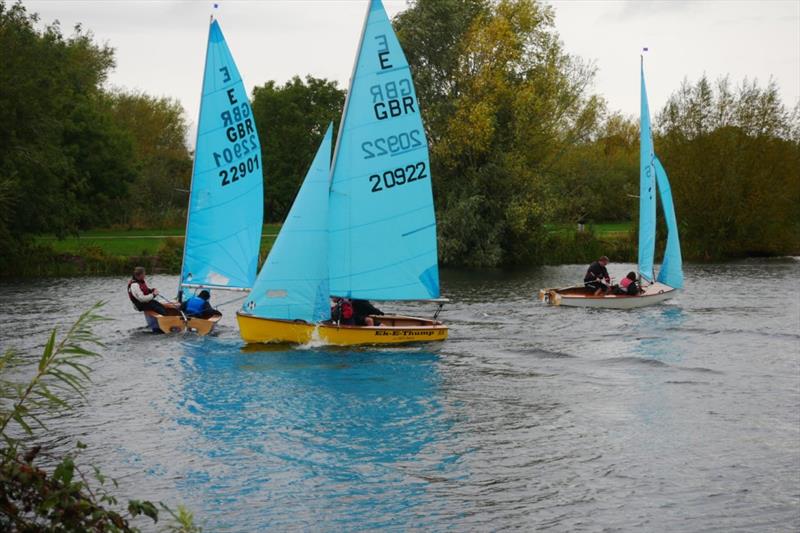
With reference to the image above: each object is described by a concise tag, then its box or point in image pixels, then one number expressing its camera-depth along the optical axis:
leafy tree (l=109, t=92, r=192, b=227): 76.06
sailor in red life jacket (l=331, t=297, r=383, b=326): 27.55
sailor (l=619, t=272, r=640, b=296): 38.16
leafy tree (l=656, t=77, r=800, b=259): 65.31
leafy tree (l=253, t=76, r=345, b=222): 86.88
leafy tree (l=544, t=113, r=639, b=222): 64.81
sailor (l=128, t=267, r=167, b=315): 29.11
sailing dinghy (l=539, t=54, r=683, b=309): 40.84
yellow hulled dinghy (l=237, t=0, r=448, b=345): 26.78
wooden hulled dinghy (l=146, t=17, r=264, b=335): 30.30
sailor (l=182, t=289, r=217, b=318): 30.30
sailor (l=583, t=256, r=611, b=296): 38.03
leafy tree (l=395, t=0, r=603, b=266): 57.09
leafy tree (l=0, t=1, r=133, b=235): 46.56
